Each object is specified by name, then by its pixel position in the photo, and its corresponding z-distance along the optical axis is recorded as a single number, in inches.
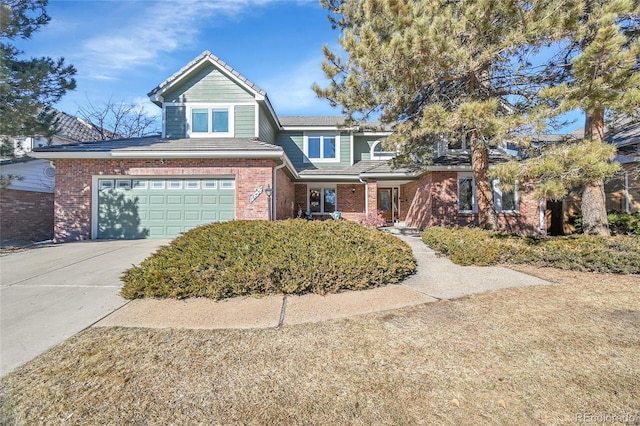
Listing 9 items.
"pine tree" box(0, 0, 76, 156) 350.6
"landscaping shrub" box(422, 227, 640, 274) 235.6
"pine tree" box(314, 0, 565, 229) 218.5
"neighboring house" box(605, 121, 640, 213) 430.6
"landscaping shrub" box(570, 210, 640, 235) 370.3
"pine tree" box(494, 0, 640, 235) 187.0
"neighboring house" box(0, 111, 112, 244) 441.7
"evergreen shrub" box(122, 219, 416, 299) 180.5
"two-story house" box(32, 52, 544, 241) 393.4
